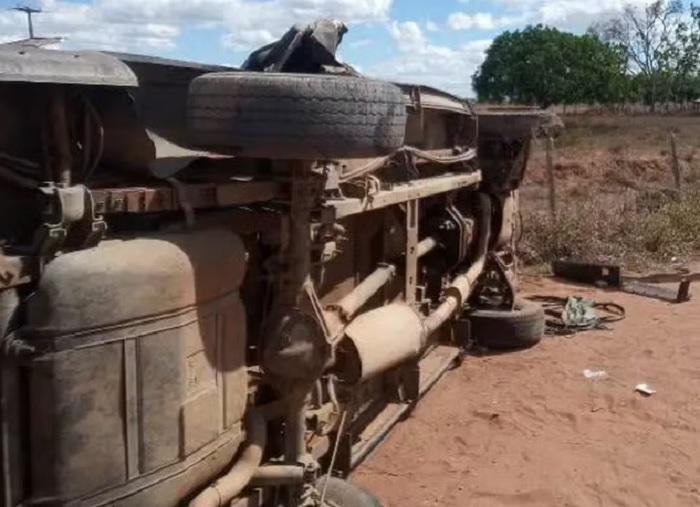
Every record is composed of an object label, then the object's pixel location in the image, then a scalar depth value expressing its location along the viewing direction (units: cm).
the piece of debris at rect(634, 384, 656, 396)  762
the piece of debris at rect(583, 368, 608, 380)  807
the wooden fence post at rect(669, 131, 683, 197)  1698
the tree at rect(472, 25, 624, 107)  5803
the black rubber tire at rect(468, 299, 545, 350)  887
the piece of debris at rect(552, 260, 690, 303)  1105
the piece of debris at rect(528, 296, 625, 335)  970
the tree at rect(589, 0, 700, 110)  5997
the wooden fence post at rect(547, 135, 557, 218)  1425
